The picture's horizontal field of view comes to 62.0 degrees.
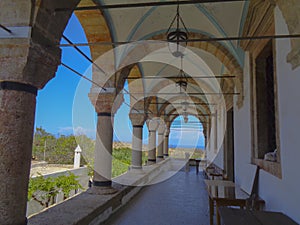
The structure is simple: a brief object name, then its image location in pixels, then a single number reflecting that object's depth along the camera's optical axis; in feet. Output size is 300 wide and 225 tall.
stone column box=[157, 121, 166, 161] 45.68
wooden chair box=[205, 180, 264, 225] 11.03
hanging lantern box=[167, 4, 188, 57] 12.69
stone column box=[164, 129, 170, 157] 54.60
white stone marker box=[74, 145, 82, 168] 36.73
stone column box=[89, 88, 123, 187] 15.19
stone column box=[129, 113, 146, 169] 26.05
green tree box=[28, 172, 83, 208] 21.17
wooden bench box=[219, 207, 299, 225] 7.34
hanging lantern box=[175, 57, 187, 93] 19.70
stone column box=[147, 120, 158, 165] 35.58
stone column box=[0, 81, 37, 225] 7.08
